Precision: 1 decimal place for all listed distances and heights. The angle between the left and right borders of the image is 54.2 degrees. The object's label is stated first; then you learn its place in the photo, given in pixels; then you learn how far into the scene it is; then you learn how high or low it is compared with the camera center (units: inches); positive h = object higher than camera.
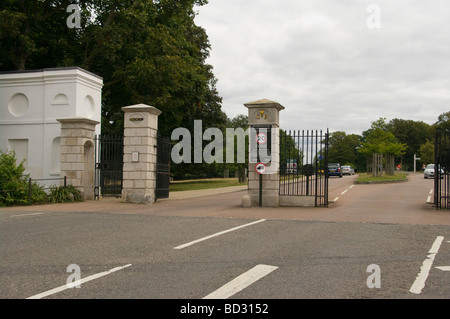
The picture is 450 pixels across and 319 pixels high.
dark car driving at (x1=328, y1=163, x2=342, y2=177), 1904.4 -21.8
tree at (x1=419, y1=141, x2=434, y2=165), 3387.6 +104.1
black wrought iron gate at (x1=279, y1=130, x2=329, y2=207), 587.5 +6.2
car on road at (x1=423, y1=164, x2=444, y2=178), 1745.6 -24.6
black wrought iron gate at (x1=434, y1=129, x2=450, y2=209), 562.3 +1.1
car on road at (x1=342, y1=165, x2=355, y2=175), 2352.4 -21.3
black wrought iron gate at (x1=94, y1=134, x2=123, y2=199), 739.4 -5.1
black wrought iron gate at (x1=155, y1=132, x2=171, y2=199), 720.3 -4.4
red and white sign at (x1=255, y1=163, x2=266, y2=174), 605.3 -3.8
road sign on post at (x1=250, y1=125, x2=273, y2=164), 613.0 +26.9
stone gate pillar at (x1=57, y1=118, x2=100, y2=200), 720.3 +14.1
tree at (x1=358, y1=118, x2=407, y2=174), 1679.4 +87.9
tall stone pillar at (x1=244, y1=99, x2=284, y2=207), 615.5 +24.5
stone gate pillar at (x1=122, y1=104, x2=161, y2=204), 679.1 +15.8
